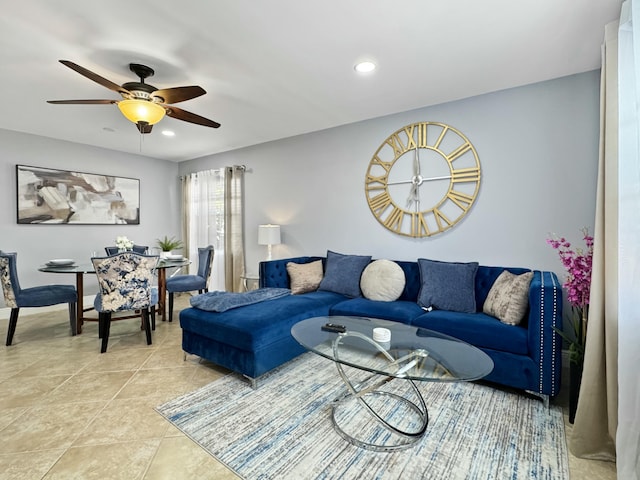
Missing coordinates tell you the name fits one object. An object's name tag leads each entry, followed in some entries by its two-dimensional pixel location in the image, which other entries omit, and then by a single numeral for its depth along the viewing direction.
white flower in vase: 3.77
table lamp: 4.45
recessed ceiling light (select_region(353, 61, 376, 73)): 2.54
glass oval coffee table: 1.70
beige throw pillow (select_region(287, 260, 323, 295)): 3.72
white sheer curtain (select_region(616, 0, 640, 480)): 1.45
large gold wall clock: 3.26
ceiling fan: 2.50
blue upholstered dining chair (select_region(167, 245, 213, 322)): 4.26
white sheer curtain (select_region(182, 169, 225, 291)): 5.45
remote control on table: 2.22
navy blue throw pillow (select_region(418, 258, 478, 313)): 2.84
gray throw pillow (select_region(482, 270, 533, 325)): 2.42
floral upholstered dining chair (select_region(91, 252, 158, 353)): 3.11
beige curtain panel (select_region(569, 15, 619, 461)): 1.64
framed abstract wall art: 4.35
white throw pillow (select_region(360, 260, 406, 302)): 3.30
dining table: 3.46
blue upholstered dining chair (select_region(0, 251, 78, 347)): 3.20
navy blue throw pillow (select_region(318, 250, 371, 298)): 3.55
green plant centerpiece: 4.98
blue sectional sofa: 2.17
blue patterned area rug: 1.60
